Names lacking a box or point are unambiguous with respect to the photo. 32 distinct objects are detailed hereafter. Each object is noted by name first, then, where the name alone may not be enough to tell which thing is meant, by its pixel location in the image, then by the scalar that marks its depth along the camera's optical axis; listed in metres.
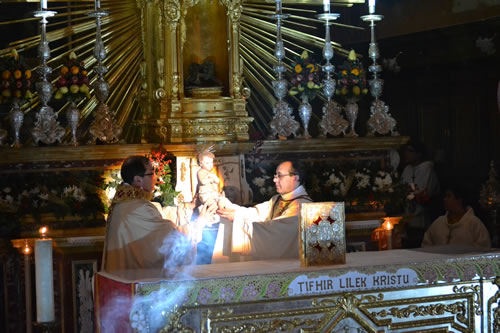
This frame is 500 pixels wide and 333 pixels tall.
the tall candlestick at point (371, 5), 8.94
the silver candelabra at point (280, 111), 9.32
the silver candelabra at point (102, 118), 8.85
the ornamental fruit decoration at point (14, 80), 8.52
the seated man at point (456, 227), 9.27
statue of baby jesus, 7.42
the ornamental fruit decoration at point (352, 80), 9.73
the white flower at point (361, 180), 9.49
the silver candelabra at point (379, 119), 9.81
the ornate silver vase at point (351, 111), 9.72
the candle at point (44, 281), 5.38
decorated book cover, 5.89
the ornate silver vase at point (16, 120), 8.52
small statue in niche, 9.51
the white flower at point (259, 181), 9.27
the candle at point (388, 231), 9.02
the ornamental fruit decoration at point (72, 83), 8.74
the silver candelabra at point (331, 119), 9.68
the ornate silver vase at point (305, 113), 9.51
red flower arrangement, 8.80
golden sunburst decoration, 9.69
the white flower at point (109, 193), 8.68
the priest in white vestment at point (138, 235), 6.32
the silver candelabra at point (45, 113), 8.49
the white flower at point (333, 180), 9.39
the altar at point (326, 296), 5.37
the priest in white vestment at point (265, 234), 7.00
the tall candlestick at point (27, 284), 8.23
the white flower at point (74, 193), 8.45
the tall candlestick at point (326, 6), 8.64
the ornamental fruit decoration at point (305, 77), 9.65
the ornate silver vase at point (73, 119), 8.69
